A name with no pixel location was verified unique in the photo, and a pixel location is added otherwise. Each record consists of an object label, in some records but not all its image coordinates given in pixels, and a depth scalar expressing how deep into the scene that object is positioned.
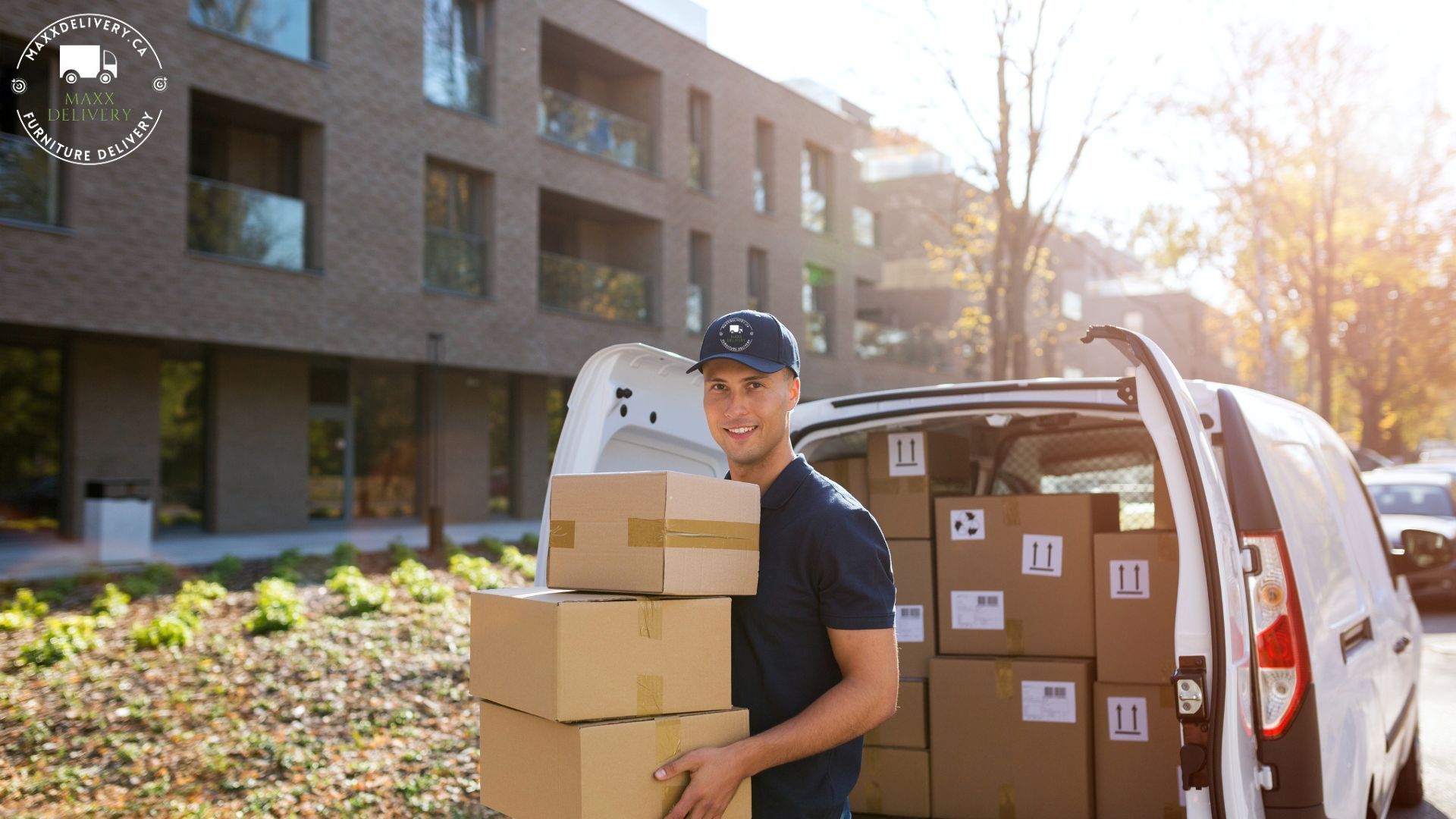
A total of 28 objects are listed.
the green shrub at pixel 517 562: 13.06
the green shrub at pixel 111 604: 9.26
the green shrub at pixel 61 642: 7.35
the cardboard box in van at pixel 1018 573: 4.28
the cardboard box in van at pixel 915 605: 4.53
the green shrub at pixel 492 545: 14.91
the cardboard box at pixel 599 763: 2.18
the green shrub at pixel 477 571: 11.19
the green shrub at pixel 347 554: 12.74
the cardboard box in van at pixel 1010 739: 4.17
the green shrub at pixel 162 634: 7.84
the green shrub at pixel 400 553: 13.30
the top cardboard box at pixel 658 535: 2.31
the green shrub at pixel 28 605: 9.06
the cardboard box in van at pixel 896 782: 4.39
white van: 2.80
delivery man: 2.26
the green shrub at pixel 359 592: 9.53
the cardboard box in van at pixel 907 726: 4.41
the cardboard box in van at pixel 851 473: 4.90
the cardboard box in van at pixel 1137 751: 4.05
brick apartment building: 15.12
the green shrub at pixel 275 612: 8.51
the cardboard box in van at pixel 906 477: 4.65
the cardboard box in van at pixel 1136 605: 4.07
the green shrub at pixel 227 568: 12.10
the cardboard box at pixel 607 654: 2.23
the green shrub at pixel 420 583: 10.16
